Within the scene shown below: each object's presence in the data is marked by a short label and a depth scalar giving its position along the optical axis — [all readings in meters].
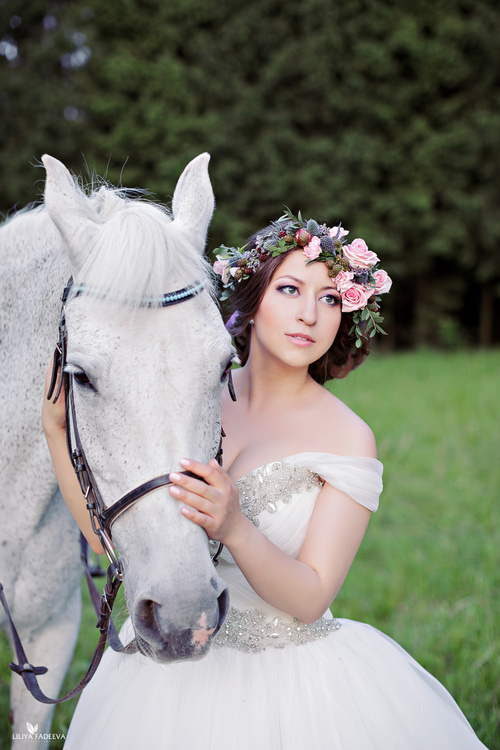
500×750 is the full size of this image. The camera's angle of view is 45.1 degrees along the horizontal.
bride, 1.47
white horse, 1.20
